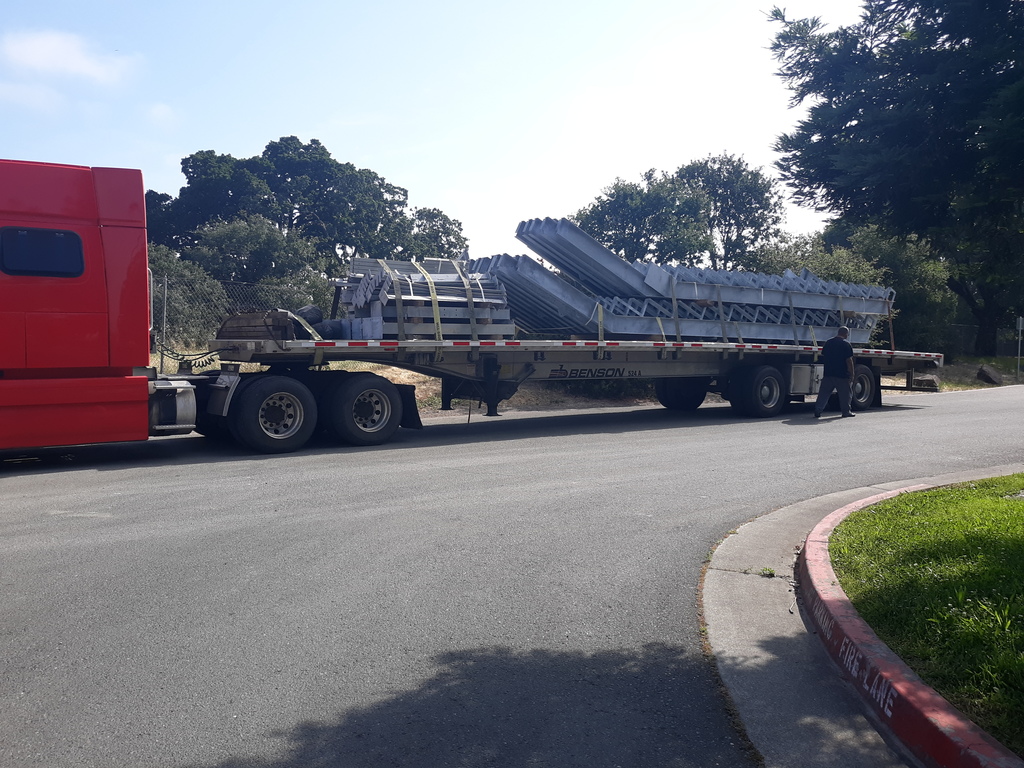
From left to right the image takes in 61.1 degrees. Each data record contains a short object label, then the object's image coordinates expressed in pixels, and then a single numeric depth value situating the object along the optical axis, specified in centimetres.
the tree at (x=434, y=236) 3988
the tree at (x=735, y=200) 5275
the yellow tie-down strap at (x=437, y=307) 1246
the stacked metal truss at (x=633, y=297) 1457
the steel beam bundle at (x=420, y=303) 1213
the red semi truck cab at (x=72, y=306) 951
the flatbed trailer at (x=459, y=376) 1130
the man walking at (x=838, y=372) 1619
